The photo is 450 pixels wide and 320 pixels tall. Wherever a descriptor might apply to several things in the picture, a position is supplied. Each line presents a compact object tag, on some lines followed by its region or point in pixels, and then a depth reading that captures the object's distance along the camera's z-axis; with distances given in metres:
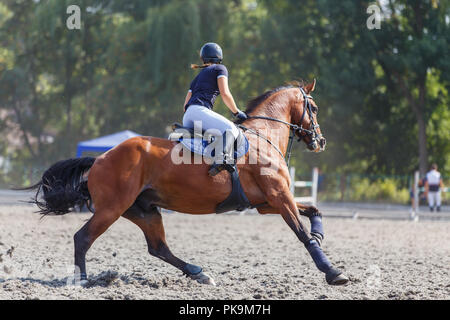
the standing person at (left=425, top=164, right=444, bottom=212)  44.12
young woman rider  12.31
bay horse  12.16
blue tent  35.50
